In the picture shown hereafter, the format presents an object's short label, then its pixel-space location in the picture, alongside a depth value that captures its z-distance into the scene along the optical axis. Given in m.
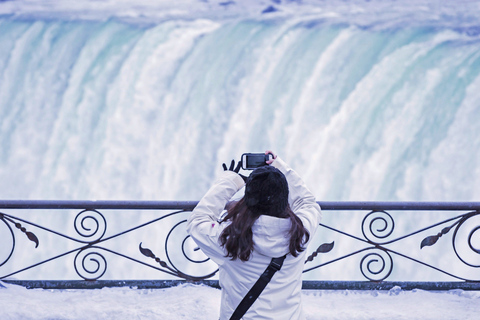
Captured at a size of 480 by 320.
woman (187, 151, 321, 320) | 8.99
